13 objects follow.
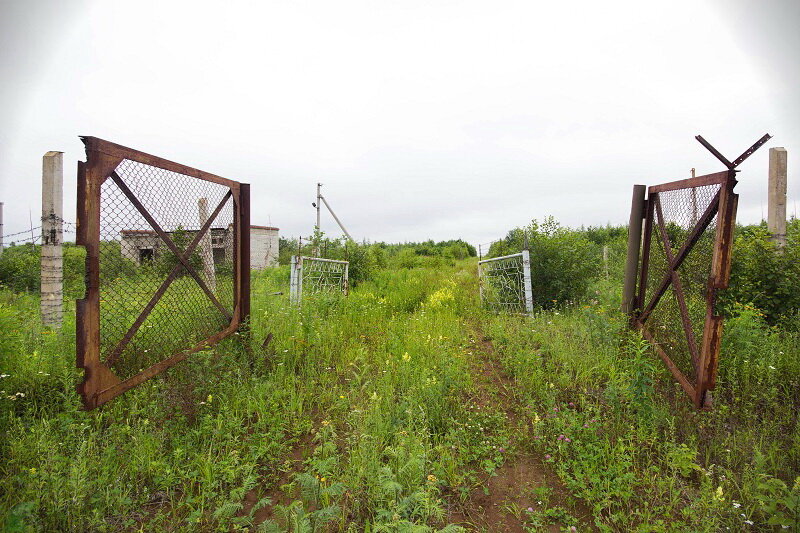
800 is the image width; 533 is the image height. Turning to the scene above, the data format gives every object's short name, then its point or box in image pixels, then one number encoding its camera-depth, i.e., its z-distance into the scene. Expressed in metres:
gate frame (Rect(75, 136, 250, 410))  2.47
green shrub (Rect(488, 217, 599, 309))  7.94
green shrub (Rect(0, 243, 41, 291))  8.35
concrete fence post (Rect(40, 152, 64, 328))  4.61
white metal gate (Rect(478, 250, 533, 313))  7.27
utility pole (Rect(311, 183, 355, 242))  17.72
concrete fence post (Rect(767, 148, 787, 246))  6.00
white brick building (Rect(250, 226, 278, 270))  19.00
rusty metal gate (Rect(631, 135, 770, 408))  3.04
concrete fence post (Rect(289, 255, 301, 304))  7.23
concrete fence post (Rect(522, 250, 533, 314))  7.15
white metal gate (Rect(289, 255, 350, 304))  7.30
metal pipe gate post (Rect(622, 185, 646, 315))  4.80
